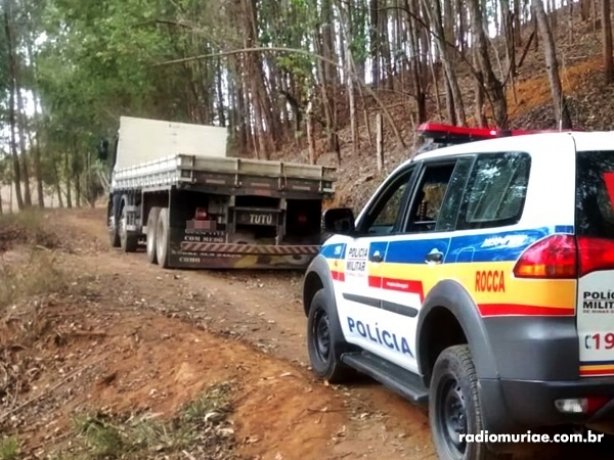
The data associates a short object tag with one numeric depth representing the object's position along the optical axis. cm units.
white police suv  331
